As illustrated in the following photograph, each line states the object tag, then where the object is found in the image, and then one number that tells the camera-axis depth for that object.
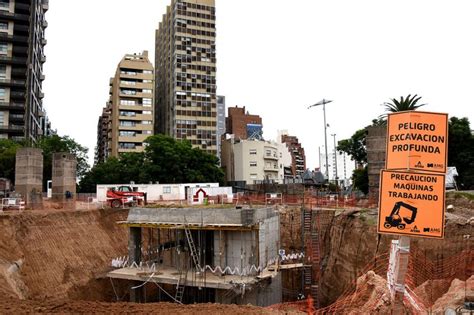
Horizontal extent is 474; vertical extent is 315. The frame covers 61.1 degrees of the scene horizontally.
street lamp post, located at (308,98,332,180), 50.08
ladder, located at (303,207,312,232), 25.36
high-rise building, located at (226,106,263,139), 95.88
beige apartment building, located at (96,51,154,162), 69.75
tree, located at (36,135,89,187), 54.54
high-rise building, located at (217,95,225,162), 102.59
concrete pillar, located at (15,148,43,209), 31.66
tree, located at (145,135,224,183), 53.59
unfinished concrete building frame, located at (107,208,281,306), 20.84
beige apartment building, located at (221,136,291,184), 69.31
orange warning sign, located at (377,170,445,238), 6.28
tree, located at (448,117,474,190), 38.88
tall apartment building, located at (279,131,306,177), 127.25
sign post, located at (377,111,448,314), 6.30
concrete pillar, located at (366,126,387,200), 26.97
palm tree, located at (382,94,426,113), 35.19
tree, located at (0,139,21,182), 50.66
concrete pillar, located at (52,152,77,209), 33.47
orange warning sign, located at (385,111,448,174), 6.38
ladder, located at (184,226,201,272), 21.85
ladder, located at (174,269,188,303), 20.95
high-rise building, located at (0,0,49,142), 66.38
